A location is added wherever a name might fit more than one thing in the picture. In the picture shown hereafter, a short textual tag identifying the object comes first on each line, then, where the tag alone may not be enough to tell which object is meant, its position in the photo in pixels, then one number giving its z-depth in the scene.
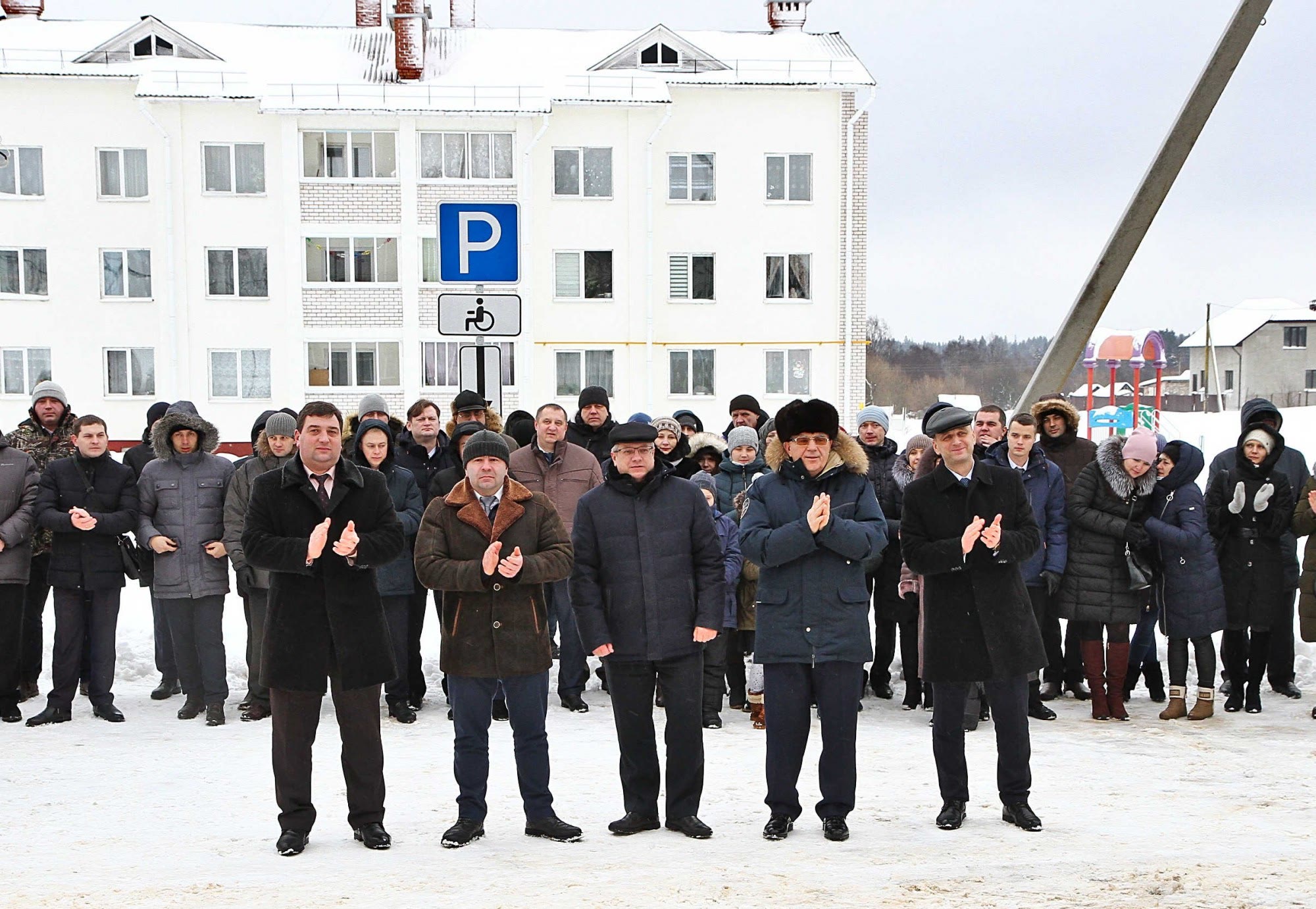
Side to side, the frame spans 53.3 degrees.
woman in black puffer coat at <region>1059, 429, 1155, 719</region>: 9.20
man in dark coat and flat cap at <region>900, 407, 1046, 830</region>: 6.39
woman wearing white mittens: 9.53
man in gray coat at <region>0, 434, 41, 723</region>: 9.12
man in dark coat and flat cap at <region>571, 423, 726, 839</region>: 6.33
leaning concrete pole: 11.68
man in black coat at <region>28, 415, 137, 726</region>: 9.12
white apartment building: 33.31
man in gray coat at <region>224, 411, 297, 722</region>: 9.09
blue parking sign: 9.30
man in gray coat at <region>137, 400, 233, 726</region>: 9.28
